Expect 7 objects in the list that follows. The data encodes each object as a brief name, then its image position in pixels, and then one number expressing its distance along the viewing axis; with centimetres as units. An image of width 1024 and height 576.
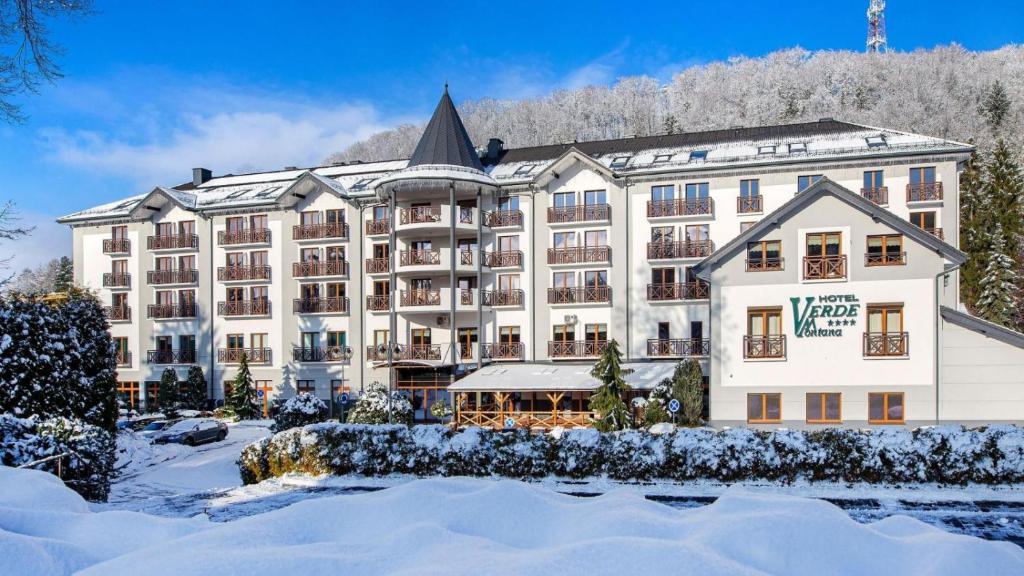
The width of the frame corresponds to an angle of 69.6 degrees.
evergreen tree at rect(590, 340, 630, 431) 2336
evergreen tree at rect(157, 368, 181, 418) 3906
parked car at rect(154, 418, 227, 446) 2916
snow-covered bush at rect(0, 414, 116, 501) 1474
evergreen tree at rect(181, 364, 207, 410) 3919
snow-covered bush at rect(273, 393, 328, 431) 2645
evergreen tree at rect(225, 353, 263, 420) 3716
